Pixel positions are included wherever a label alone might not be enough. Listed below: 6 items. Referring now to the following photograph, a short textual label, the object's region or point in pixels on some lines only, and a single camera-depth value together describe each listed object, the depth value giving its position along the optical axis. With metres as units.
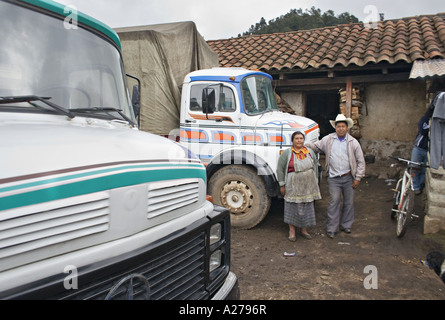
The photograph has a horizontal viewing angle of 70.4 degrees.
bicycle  4.84
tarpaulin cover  5.00
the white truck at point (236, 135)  5.34
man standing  5.02
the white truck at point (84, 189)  1.21
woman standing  4.90
